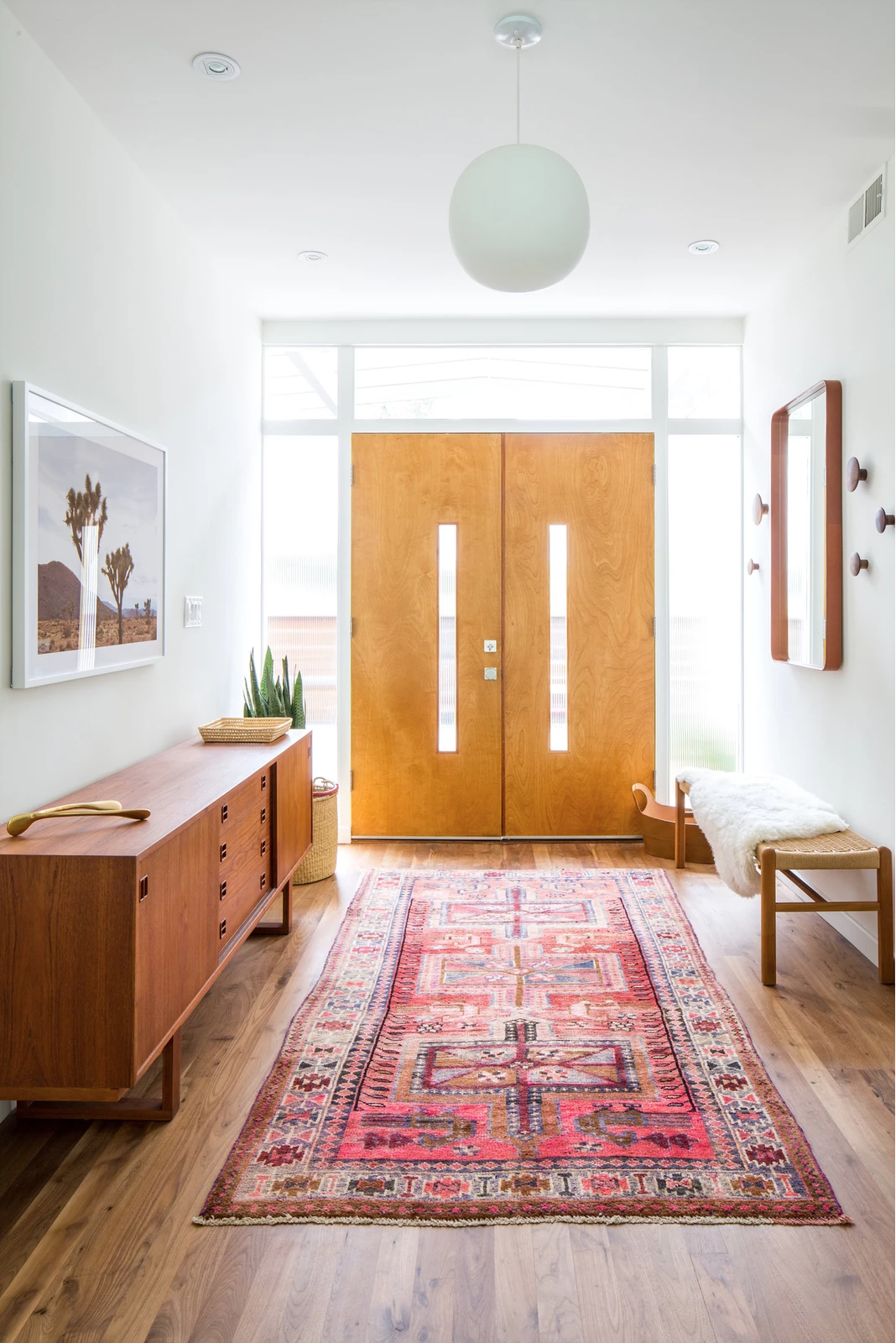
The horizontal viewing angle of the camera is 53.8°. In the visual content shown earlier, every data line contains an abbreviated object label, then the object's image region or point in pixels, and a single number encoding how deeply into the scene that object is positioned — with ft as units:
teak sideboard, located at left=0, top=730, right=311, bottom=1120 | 5.93
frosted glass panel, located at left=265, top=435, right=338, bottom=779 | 15.17
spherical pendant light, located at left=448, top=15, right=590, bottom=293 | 6.53
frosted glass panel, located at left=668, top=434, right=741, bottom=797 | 15.08
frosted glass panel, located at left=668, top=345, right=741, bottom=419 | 15.06
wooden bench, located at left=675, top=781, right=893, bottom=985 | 9.29
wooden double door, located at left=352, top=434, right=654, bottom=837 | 15.05
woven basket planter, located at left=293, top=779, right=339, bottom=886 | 12.86
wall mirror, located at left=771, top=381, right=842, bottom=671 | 10.91
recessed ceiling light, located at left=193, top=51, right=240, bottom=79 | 7.73
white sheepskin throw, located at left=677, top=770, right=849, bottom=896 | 9.73
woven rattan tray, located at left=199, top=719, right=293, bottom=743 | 10.69
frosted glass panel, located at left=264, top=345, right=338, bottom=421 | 15.19
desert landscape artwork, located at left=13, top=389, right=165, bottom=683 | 7.42
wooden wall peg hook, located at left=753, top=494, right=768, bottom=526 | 13.67
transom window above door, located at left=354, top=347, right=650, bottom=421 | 15.14
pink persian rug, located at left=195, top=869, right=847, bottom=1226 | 5.97
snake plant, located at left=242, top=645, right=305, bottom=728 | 12.75
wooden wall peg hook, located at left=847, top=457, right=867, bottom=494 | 10.16
